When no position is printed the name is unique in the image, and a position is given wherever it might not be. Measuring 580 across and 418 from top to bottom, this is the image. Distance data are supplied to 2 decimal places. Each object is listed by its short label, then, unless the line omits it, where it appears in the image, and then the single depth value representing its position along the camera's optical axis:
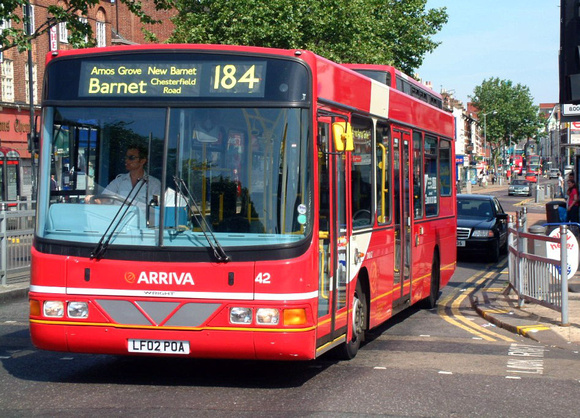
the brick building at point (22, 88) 46.22
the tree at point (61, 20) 21.98
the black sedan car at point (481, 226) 21.67
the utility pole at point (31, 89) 37.76
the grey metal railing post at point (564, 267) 10.97
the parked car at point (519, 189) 81.12
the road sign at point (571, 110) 15.38
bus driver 7.39
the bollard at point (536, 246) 12.15
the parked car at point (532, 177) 116.56
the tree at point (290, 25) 37.28
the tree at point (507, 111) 168.62
